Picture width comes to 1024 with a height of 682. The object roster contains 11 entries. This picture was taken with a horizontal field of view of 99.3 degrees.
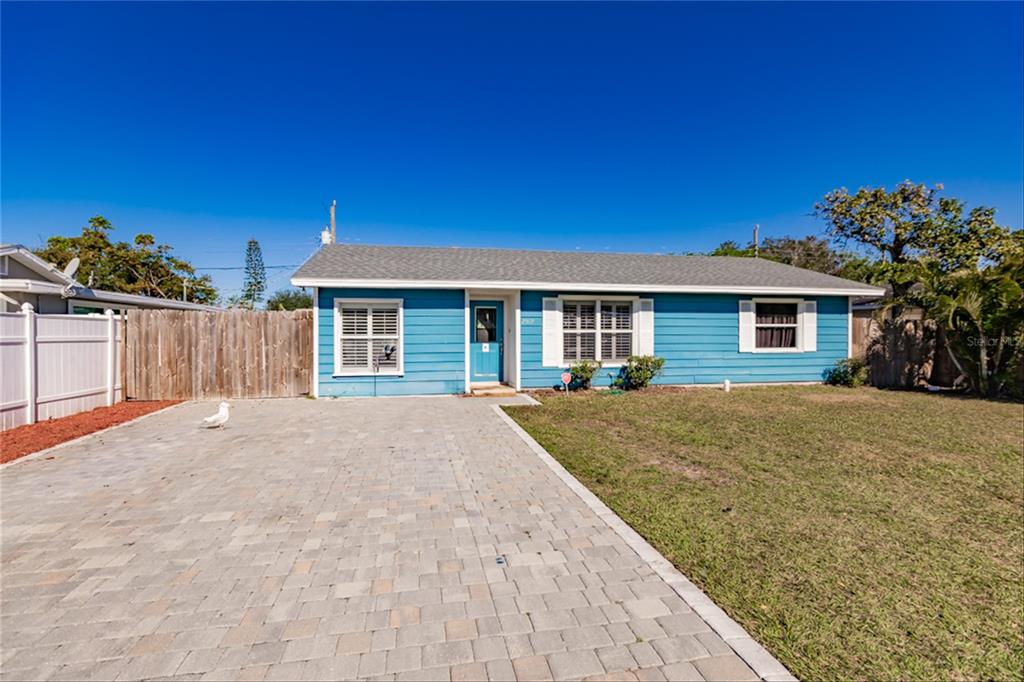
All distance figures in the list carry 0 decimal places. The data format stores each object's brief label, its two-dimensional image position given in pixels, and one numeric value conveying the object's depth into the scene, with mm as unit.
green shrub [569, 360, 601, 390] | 10844
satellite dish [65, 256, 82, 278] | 13641
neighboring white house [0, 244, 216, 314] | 10492
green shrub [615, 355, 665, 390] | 11242
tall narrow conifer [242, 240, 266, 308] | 37562
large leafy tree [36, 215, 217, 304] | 25219
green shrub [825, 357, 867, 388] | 12297
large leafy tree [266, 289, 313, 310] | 36188
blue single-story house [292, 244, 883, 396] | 10219
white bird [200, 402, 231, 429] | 6934
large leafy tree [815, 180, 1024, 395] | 10703
